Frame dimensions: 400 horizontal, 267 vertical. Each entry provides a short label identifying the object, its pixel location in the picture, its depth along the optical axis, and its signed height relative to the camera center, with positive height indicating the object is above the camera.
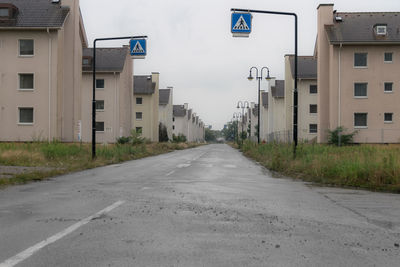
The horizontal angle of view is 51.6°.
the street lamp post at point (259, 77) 36.09 +4.87
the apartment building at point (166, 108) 78.38 +4.50
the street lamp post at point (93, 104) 20.44 +1.34
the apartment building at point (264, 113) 78.52 +3.53
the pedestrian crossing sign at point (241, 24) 15.86 +4.14
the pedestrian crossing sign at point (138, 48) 20.05 +4.05
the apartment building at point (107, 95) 44.97 +3.98
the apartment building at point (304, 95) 49.95 +4.45
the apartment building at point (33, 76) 31.31 +4.20
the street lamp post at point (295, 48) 17.97 +3.74
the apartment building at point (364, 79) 35.41 +4.58
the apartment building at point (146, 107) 62.53 +3.64
